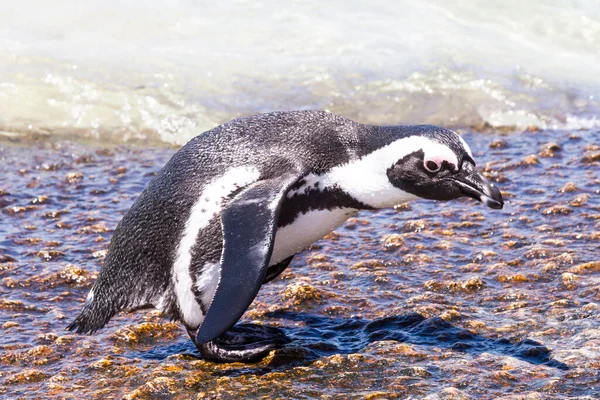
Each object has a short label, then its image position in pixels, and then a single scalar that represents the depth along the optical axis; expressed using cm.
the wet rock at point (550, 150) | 1025
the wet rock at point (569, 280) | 663
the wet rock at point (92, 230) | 844
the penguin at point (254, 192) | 566
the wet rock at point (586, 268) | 691
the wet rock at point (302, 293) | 676
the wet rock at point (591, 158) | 991
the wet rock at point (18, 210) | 896
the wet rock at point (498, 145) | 1087
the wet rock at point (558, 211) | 836
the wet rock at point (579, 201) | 855
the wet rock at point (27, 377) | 553
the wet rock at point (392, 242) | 782
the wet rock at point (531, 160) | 997
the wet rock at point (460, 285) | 682
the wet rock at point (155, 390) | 529
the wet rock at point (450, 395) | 501
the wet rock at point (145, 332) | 620
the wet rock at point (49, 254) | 777
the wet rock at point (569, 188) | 895
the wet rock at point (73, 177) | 993
